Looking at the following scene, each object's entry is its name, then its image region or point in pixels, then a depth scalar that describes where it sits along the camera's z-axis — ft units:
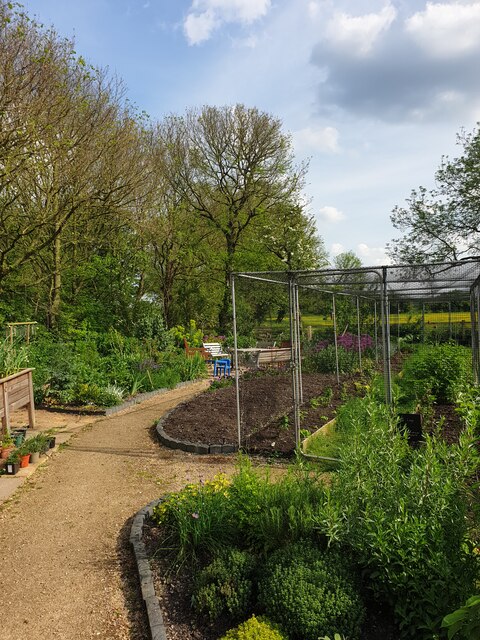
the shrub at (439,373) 28.81
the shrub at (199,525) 12.39
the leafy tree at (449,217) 69.26
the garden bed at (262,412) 23.54
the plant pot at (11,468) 19.84
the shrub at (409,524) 8.45
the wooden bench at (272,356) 38.32
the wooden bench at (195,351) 52.23
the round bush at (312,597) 8.66
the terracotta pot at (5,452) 21.02
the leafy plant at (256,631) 8.68
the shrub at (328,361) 32.76
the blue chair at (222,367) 47.43
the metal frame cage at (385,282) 19.48
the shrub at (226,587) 9.98
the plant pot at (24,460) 20.58
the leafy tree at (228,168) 72.69
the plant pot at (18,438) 22.72
